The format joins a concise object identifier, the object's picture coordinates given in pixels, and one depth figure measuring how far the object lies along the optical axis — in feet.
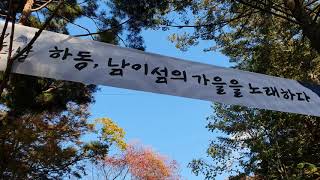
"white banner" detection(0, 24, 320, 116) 8.09
